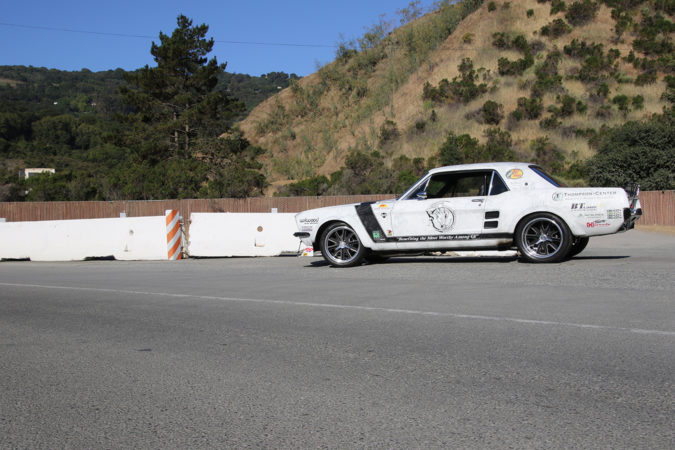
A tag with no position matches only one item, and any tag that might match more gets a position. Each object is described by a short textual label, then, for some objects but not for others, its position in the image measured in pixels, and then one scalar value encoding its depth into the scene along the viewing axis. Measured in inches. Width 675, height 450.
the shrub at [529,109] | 1764.3
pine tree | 1973.4
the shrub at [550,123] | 1717.5
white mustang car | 445.4
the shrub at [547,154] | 1571.1
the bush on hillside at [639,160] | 1294.3
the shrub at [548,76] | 1829.5
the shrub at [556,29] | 2014.0
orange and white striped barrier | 679.7
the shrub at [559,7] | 2080.5
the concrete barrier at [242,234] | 667.4
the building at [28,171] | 3619.6
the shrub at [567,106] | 1748.3
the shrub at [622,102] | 1715.1
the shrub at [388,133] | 1978.3
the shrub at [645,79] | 1798.7
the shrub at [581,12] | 2044.8
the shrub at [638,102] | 1717.5
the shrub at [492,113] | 1796.3
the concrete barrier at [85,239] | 690.2
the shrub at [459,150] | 1647.4
